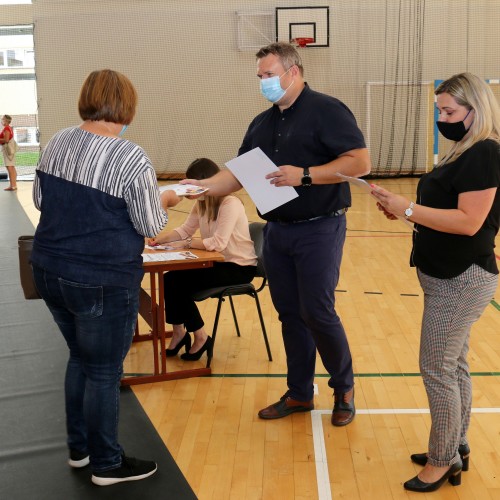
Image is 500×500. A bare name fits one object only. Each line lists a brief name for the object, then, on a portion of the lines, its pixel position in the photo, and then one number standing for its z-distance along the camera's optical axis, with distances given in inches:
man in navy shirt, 114.7
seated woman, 156.6
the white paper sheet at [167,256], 144.1
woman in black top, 90.0
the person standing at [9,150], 516.7
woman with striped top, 92.3
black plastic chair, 156.0
